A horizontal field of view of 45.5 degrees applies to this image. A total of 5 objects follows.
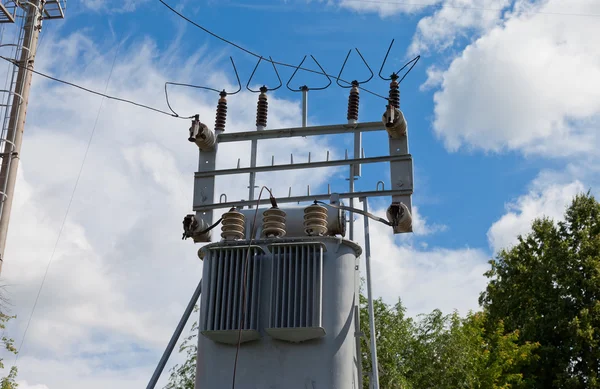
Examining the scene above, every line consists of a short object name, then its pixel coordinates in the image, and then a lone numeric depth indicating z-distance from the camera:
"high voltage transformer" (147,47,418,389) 8.88
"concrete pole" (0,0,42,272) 20.98
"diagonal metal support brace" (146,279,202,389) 9.69
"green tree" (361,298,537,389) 26.98
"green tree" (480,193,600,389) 32.72
